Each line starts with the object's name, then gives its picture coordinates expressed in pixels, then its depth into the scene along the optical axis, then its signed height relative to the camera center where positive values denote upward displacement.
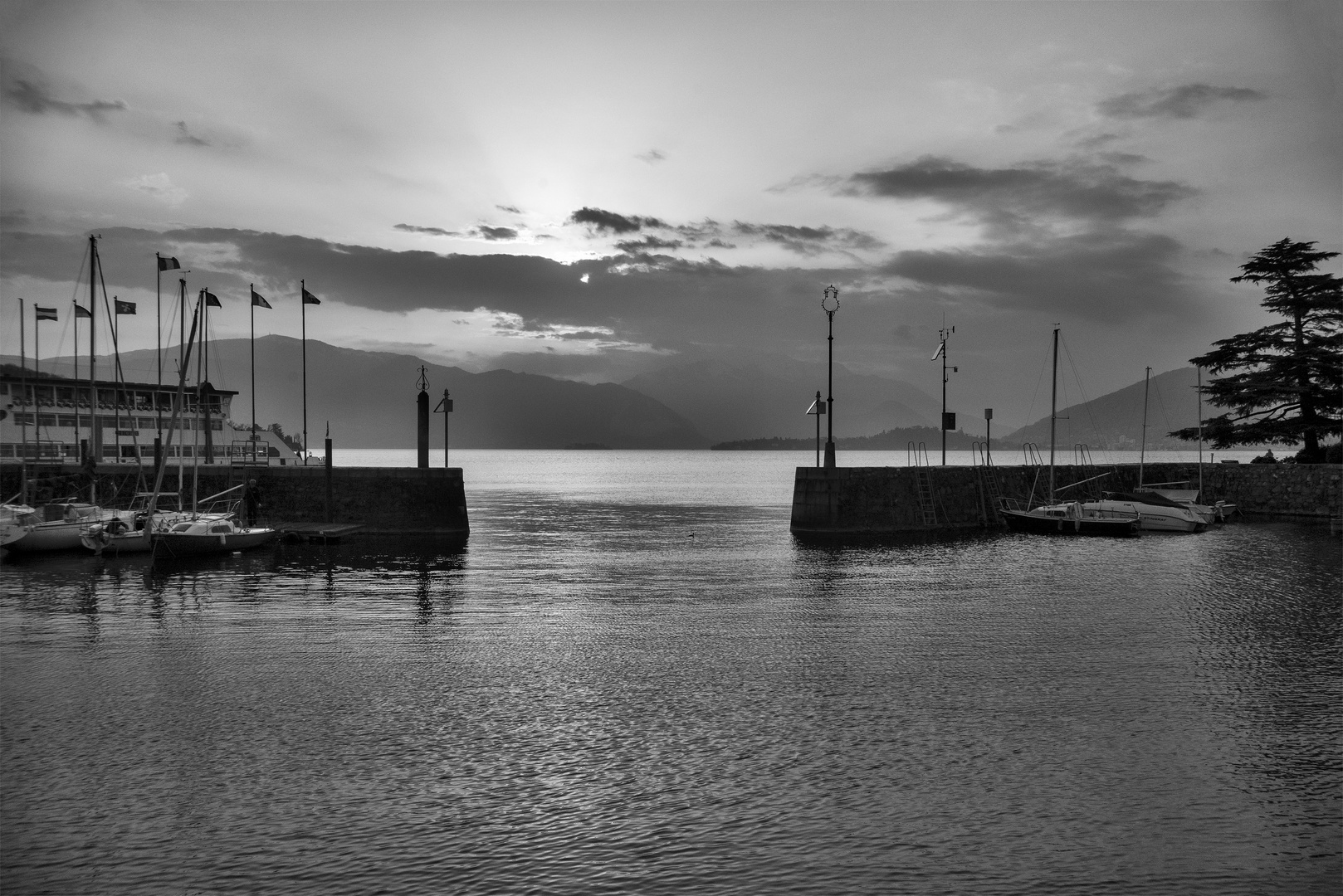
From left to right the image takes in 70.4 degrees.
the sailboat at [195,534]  36.56 -3.10
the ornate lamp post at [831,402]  47.16 +2.88
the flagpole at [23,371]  63.38 +5.81
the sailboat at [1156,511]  49.64 -2.62
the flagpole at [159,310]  56.78 +8.84
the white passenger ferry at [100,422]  65.44 +2.49
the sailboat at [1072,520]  48.53 -3.03
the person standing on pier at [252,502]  44.31 -2.13
